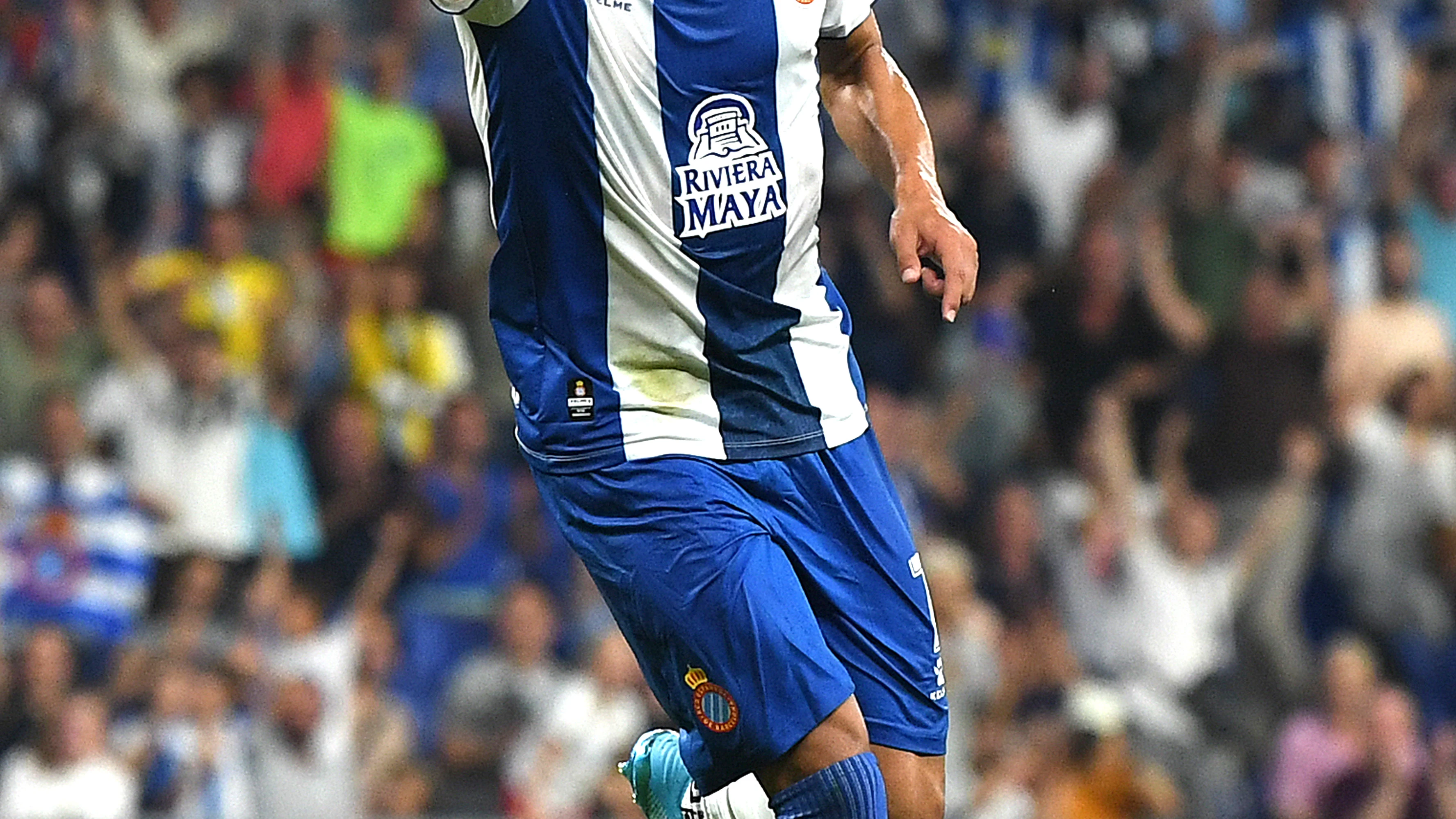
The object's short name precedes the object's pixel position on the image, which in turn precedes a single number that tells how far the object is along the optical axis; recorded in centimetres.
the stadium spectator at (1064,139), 2136
